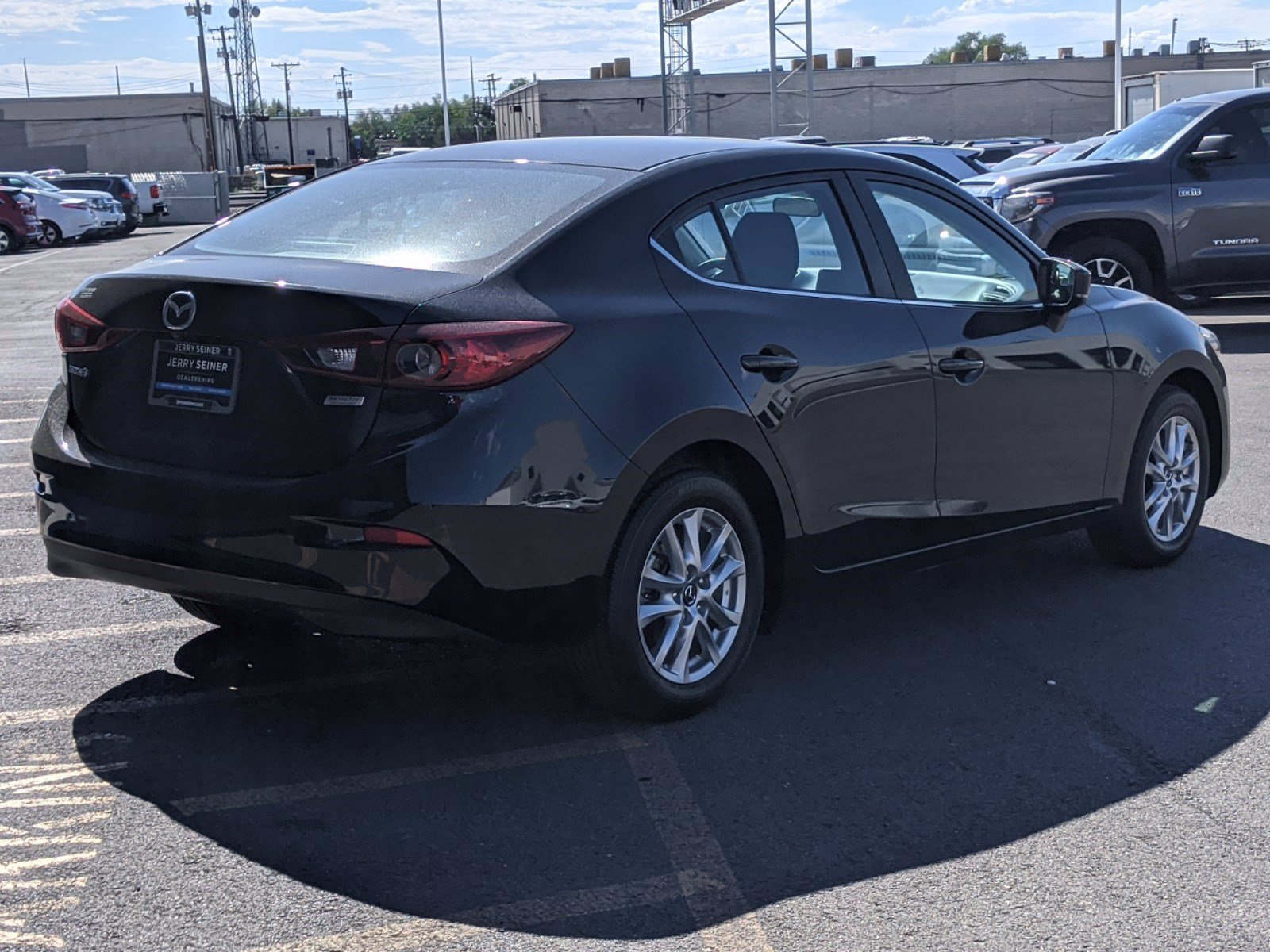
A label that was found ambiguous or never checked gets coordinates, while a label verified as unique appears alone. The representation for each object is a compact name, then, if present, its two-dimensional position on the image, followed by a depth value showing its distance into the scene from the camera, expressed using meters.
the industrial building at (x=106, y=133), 80.25
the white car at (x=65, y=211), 37.25
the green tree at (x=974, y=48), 141.50
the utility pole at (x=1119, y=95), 41.38
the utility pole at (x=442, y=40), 68.27
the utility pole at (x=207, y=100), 65.56
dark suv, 43.12
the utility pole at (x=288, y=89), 99.25
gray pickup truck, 12.77
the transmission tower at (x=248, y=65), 107.28
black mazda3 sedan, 3.88
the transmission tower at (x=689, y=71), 40.35
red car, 34.03
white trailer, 41.81
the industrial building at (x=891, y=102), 71.38
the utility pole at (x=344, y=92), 159.00
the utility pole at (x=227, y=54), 112.72
